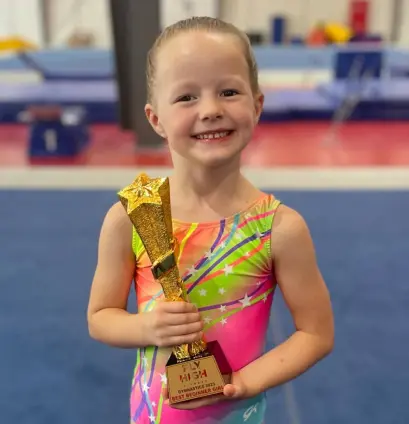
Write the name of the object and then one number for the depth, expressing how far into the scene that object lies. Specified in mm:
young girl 890
